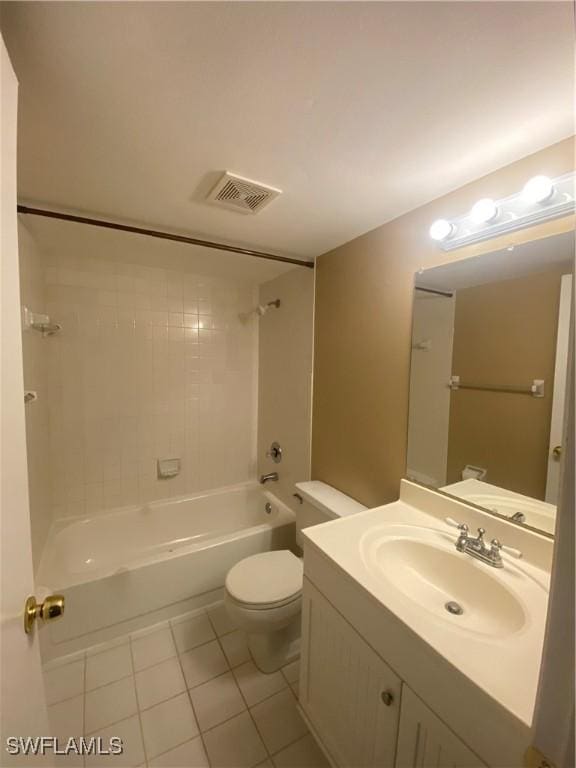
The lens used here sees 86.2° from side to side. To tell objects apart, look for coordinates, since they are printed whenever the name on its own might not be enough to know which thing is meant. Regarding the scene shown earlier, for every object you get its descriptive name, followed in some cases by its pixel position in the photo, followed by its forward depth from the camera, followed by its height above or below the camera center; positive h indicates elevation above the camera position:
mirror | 0.98 -0.04
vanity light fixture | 0.92 +0.52
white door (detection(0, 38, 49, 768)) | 0.53 -0.24
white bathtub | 1.57 -1.22
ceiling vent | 1.18 +0.70
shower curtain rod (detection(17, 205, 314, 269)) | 1.39 +0.67
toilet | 1.41 -1.08
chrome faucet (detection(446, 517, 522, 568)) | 0.98 -0.60
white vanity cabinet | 0.72 -0.96
